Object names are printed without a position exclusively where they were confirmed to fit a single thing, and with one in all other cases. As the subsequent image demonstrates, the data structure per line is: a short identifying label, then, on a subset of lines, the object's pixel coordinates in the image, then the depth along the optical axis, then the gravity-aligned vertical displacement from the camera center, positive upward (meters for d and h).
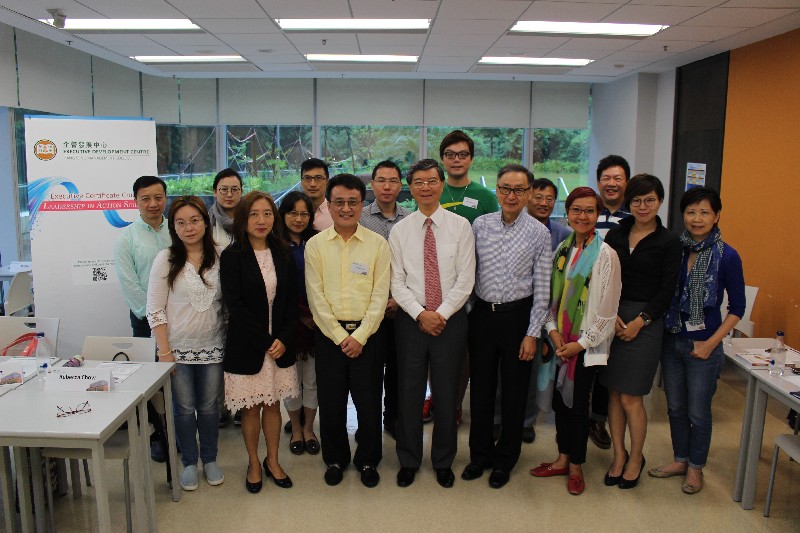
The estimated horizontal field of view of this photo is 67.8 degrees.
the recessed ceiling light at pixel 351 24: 5.32 +1.44
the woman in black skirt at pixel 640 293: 3.09 -0.55
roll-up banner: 4.45 -0.22
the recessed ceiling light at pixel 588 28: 5.35 +1.44
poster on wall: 6.76 +0.15
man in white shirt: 3.14 -0.56
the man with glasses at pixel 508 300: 3.13 -0.60
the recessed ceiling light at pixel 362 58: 7.06 +1.50
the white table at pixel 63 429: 2.31 -0.96
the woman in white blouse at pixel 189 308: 3.06 -0.65
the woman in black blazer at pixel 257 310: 3.05 -0.66
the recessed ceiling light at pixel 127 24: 5.32 +1.41
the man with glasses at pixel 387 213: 3.57 -0.18
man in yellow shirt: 3.13 -0.59
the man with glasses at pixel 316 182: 3.89 +0.01
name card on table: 2.70 -0.90
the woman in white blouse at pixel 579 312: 3.02 -0.65
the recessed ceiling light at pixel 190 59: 7.14 +1.47
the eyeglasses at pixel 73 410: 2.46 -0.95
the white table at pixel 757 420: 2.89 -1.17
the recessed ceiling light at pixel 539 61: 7.06 +1.49
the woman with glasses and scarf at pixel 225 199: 3.75 -0.11
